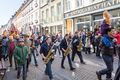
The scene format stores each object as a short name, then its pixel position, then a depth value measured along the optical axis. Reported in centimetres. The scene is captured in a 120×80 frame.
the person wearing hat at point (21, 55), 412
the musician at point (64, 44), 517
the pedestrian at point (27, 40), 503
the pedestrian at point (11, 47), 566
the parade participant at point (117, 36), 541
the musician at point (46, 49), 417
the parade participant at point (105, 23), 378
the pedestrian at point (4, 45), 661
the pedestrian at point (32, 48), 559
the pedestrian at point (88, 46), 773
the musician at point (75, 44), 573
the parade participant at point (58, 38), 887
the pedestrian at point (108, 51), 362
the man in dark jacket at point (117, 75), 300
